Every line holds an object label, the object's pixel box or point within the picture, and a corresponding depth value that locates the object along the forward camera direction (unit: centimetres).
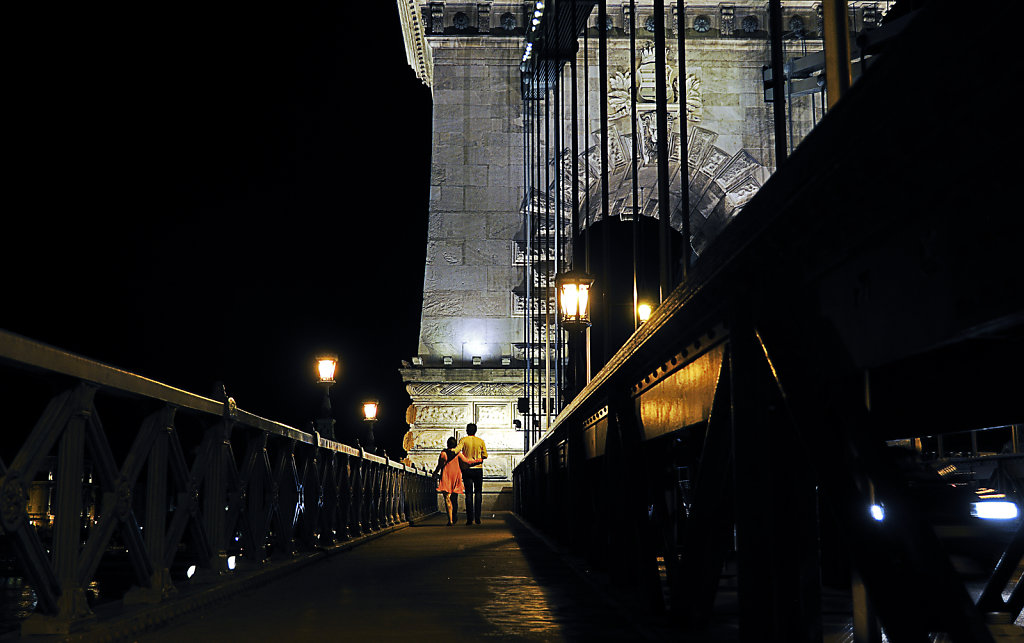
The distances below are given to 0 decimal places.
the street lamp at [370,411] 2402
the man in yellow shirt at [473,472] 1747
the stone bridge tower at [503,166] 2722
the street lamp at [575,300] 1477
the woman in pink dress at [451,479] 1872
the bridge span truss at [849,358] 159
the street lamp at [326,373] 1589
